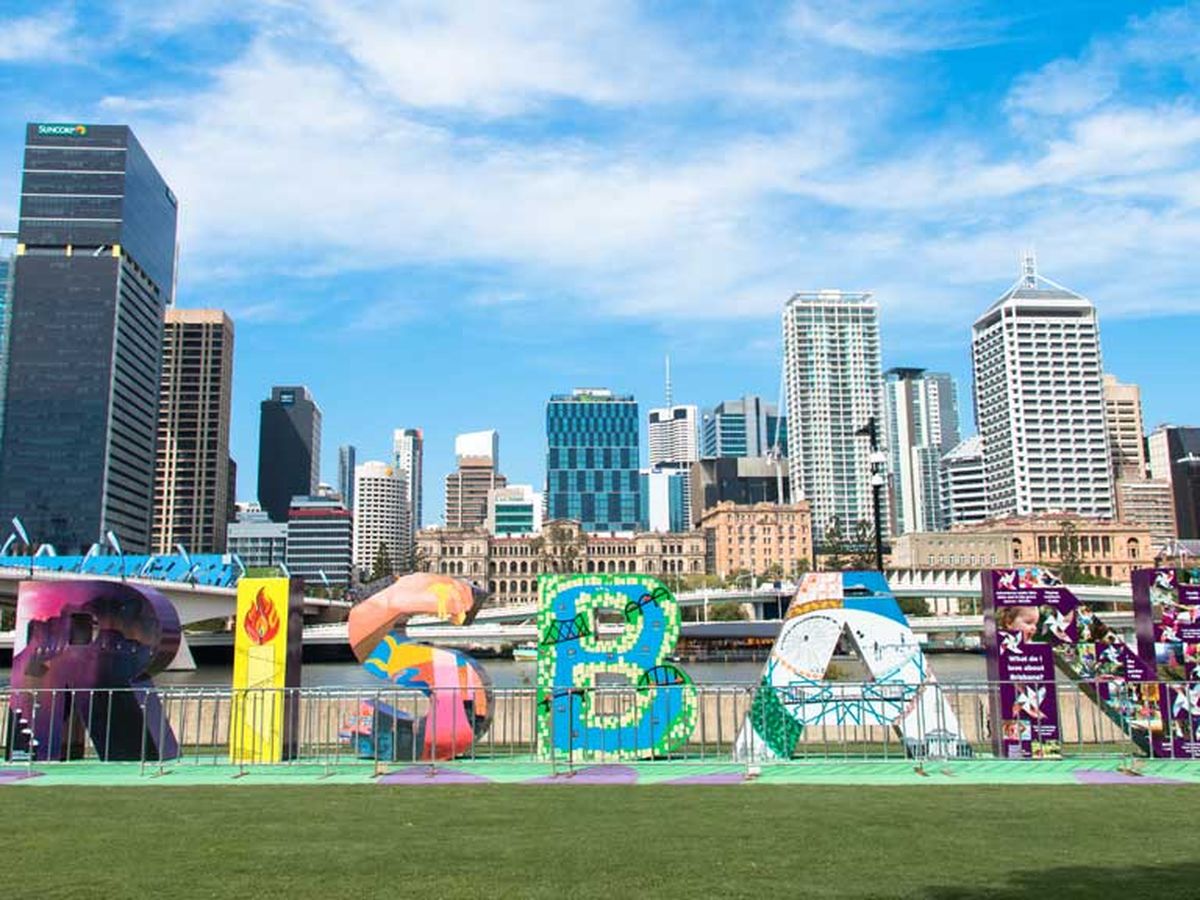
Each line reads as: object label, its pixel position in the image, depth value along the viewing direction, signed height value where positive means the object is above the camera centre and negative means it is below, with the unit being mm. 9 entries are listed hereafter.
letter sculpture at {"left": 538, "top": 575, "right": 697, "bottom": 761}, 23500 -1207
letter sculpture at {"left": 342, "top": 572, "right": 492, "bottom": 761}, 23875 -1210
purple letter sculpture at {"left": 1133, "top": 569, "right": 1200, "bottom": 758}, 23562 -623
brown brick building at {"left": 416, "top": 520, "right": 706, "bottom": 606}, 194125 +10016
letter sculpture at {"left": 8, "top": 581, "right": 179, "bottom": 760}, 24234 -1010
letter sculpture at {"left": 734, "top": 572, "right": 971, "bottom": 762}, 23875 -1442
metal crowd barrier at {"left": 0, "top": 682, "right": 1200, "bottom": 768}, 23734 -2507
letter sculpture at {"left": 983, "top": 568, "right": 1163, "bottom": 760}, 24047 -1147
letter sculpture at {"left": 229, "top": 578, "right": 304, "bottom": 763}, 24750 -857
